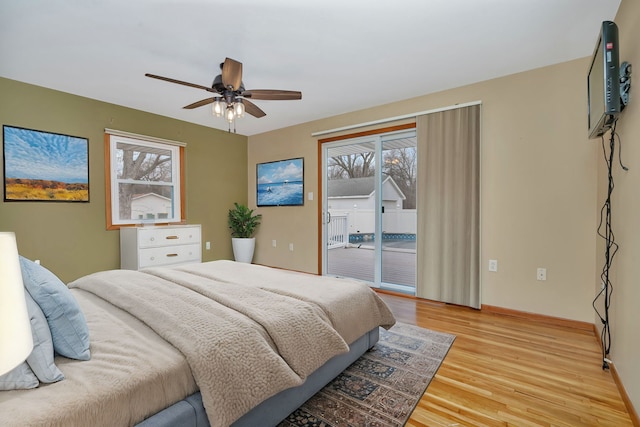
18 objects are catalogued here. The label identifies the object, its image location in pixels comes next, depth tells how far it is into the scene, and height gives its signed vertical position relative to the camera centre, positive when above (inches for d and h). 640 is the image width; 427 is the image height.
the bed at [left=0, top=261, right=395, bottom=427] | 35.9 -21.6
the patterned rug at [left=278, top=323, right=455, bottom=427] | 59.4 -41.8
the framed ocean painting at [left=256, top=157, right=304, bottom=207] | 187.6 +17.2
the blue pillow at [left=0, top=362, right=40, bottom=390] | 34.7 -20.1
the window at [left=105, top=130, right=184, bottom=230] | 152.6 +16.3
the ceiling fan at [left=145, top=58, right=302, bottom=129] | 92.8 +37.9
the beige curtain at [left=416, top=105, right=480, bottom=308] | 123.5 +0.9
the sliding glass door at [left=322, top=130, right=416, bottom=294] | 148.3 +1.6
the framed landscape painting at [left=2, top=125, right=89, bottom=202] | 122.3 +19.1
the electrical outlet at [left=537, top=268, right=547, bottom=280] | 109.9 -24.5
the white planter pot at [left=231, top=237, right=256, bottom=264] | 199.5 -26.3
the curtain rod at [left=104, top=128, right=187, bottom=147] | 150.2 +39.0
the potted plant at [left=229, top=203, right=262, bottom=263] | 200.1 -15.9
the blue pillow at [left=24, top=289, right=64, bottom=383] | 36.4 -17.8
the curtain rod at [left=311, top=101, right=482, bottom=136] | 126.0 +43.8
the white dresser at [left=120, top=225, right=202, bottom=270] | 145.2 -18.8
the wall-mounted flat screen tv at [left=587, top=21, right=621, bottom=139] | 65.3 +29.8
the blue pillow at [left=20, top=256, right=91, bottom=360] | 41.9 -15.3
